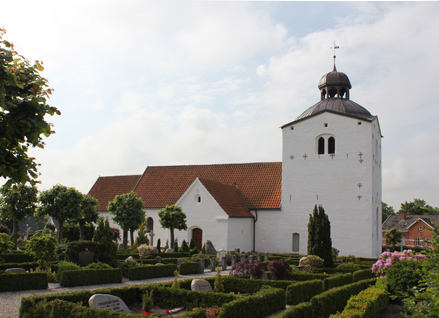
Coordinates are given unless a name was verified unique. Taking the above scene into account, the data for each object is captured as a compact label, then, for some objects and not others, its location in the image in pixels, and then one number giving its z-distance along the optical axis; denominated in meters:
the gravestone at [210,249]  23.50
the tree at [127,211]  25.27
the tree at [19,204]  22.39
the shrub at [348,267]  17.23
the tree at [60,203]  20.77
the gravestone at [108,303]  8.59
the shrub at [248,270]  13.46
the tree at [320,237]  18.53
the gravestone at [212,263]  18.91
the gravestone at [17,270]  13.12
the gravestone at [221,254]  22.22
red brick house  52.75
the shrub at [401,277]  11.48
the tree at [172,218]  24.39
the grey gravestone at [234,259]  19.77
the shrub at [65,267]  13.66
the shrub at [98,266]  14.20
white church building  25.53
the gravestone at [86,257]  15.00
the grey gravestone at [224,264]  19.18
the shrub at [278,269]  13.86
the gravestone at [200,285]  11.23
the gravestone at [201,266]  17.95
